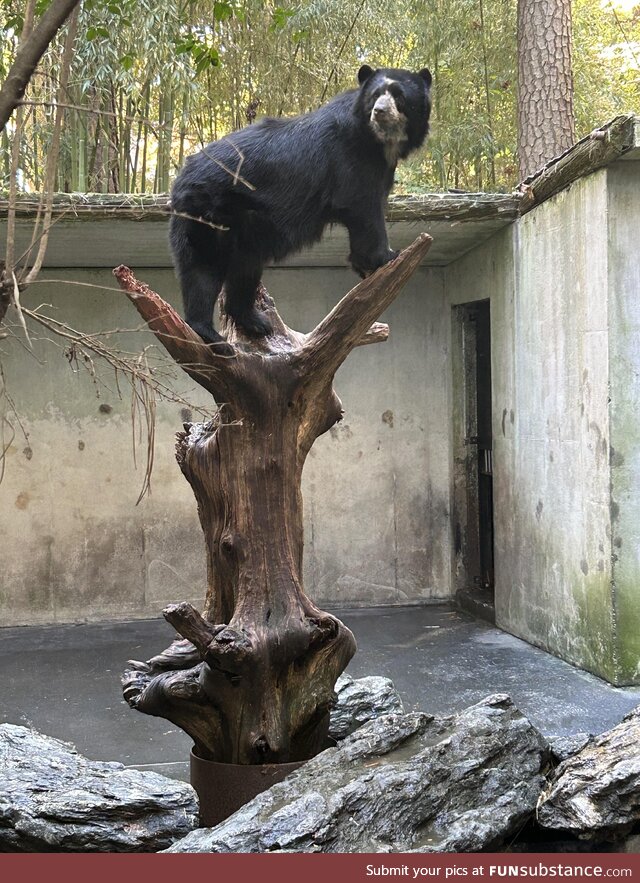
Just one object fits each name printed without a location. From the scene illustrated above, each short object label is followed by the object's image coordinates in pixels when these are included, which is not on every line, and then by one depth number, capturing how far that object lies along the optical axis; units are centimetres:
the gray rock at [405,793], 262
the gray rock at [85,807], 296
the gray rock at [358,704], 378
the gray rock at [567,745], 326
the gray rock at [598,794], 273
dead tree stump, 313
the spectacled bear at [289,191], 322
